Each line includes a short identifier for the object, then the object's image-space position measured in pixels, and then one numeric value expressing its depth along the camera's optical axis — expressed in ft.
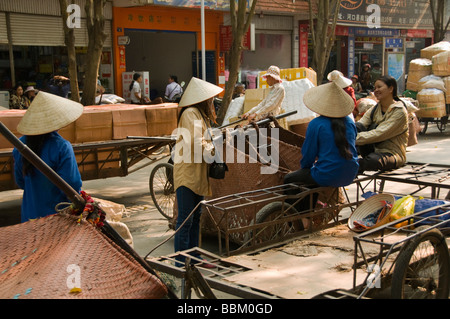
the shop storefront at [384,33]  75.92
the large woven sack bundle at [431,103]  50.29
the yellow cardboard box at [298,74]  41.09
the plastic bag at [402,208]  16.28
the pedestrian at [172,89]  53.67
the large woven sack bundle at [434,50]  52.71
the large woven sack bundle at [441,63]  50.88
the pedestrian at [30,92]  43.11
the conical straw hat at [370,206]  17.26
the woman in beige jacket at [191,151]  16.58
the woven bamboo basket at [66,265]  9.41
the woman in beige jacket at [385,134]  20.44
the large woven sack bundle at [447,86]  51.29
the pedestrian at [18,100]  42.69
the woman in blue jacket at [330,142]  17.38
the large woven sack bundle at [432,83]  51.03
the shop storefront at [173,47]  58.23
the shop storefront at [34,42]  45.68
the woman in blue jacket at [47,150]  13.50
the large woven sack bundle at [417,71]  52.31
